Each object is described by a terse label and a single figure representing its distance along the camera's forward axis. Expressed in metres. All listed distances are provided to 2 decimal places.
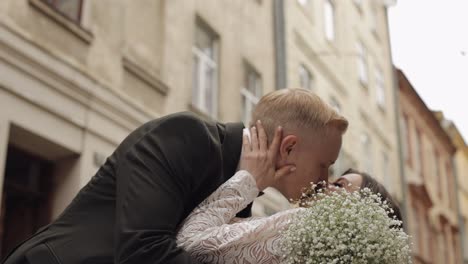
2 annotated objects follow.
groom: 2.41
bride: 2.47
